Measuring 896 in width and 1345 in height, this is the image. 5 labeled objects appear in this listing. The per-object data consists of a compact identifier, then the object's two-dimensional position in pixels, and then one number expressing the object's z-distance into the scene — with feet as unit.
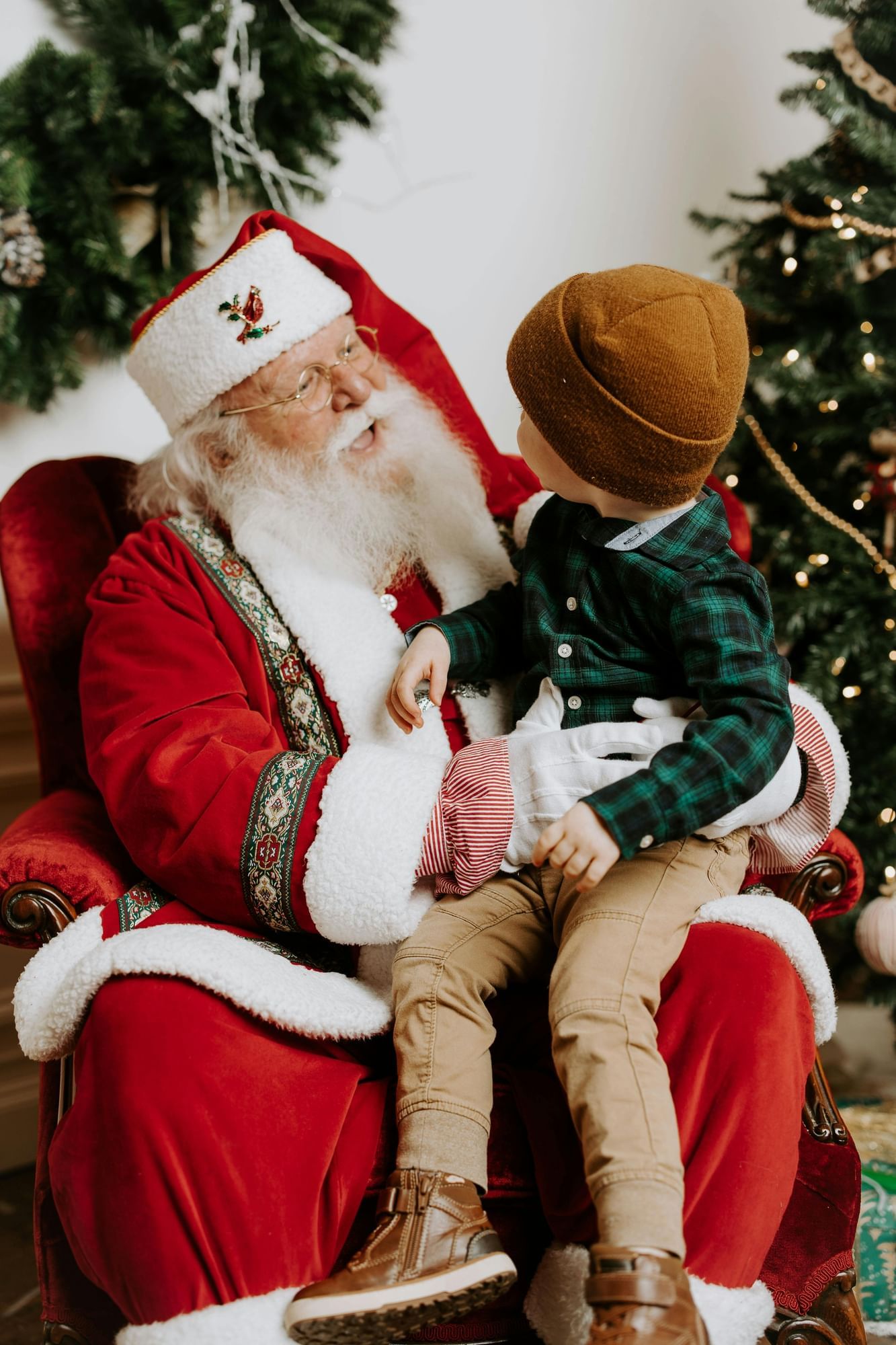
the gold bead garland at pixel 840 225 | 7.12
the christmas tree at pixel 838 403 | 7.18
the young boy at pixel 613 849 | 3.80
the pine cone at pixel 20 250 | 6.84
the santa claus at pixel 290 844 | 4.09
